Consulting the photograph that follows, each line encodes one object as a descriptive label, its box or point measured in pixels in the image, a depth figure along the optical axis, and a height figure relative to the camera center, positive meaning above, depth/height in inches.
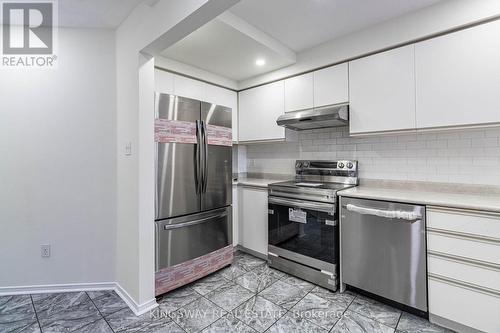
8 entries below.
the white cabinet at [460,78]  67.5 +26.8
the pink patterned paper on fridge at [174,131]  81.4 +13.3
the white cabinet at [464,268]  59.7 -27.3
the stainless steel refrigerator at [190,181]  82.2 -5.3
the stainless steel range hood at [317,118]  92.3 +20.4
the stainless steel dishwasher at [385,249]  70.2 -26.9
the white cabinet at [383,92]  80.7 +27.1
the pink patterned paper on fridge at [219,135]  97.4 +13.8
